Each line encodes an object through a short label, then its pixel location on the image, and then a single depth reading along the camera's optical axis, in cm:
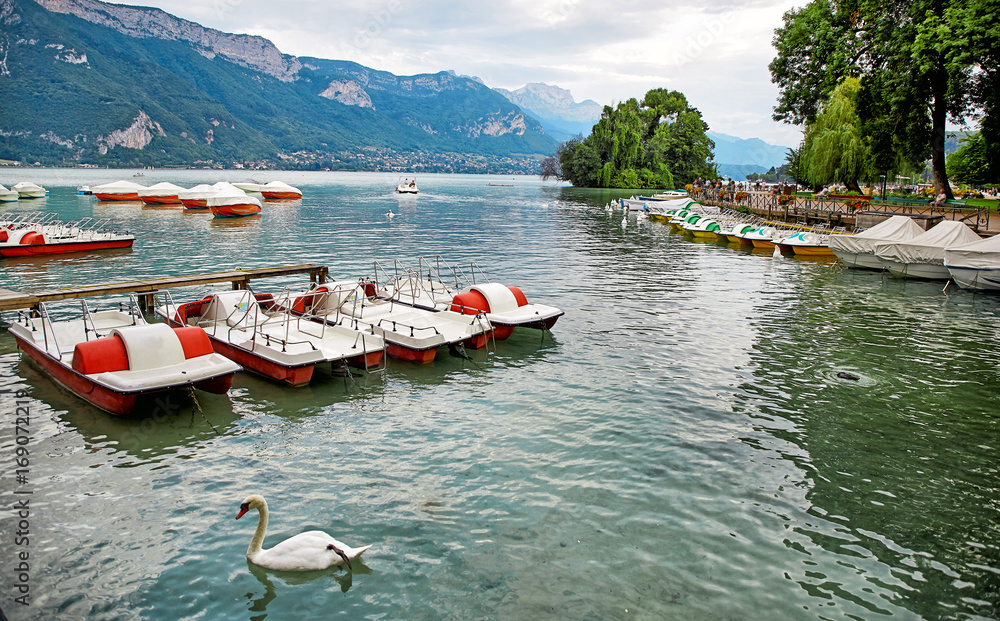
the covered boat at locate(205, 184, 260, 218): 6231
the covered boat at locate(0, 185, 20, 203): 7161
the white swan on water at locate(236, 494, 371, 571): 790
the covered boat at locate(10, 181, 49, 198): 7962
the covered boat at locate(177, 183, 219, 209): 7062
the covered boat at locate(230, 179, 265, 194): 10281
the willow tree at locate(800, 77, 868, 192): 5353
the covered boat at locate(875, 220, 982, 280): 3056
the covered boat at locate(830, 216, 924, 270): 3309
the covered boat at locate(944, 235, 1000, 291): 2791
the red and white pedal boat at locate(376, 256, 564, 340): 1889
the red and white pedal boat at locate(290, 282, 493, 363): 1678
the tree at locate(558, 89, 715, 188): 13550
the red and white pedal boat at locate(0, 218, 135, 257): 3356
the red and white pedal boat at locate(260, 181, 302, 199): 9425
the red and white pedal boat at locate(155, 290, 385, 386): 1492
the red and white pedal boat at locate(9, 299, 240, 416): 1239
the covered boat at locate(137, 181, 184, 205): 7731
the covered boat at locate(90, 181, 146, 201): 8100
